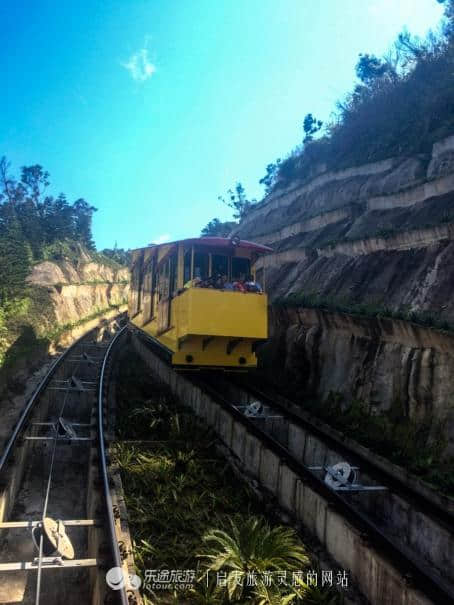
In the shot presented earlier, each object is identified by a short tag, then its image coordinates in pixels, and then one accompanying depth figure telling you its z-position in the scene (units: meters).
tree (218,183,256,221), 63.56
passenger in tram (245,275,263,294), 12.47
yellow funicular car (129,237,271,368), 11.57
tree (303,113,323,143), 47.12
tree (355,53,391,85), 39.88
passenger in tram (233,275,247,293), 12.23
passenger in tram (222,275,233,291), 12.12
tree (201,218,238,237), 68.68
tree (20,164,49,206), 60.91
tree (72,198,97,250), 62.77
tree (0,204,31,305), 28.59
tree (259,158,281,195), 54.93
